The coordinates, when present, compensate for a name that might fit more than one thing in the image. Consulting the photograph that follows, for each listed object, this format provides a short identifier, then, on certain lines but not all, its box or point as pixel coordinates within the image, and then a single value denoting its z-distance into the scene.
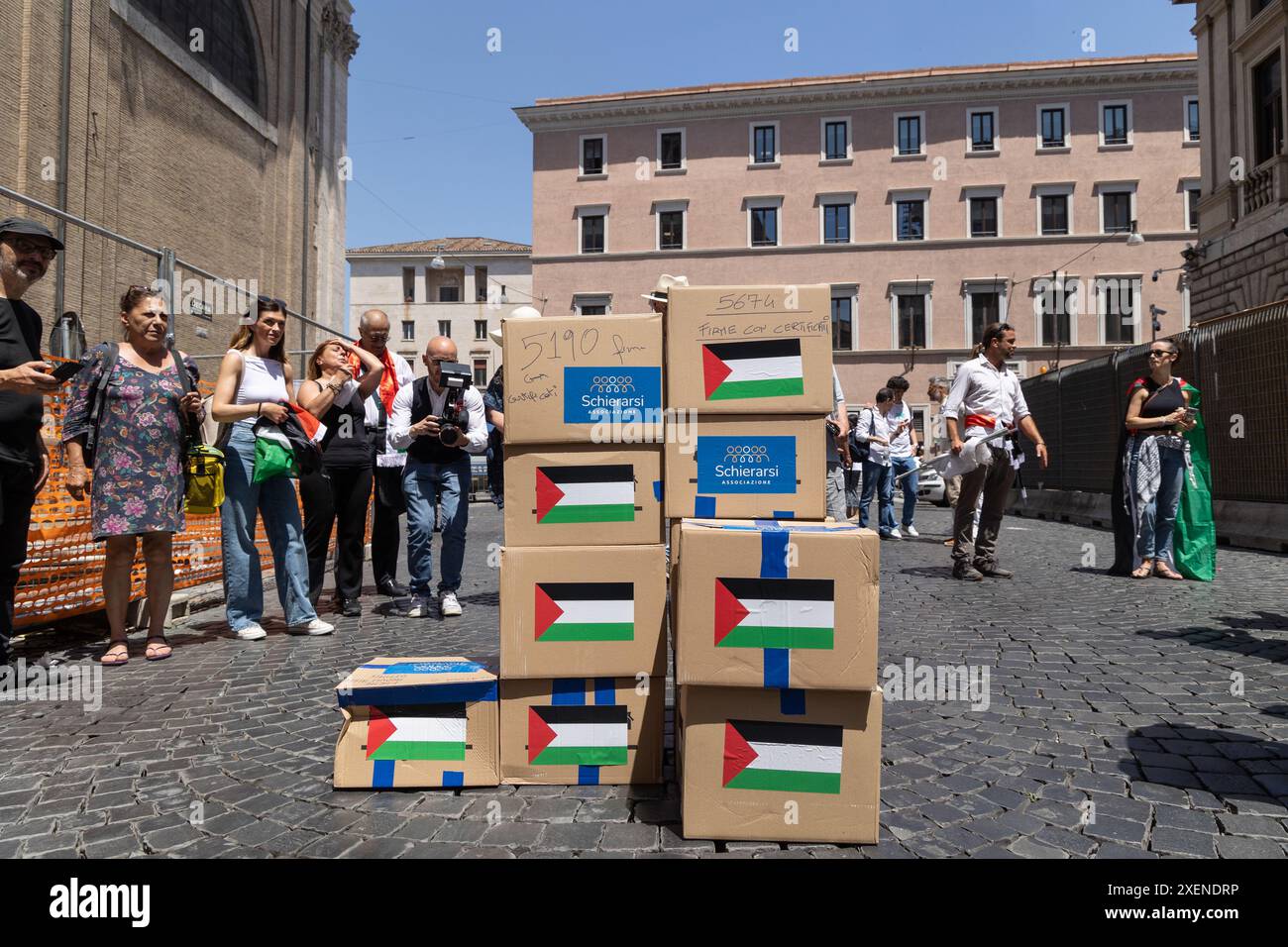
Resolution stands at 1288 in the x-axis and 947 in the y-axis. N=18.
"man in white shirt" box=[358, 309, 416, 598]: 5.82
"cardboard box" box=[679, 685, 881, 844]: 2.28
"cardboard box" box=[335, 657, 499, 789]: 2.67
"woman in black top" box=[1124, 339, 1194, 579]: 6.79
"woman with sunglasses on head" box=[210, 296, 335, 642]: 4.83
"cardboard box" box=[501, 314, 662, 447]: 2.79
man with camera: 5.41
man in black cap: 3.84
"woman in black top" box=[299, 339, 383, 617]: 5.54
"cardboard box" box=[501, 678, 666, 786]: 2.71
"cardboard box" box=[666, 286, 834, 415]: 2.75
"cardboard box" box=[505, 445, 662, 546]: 2.77
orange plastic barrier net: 4.71
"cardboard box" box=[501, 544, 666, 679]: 2.69
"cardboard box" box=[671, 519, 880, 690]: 2.24
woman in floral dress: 4.25
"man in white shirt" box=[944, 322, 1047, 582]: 6.85
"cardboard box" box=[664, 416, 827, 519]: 2.74
